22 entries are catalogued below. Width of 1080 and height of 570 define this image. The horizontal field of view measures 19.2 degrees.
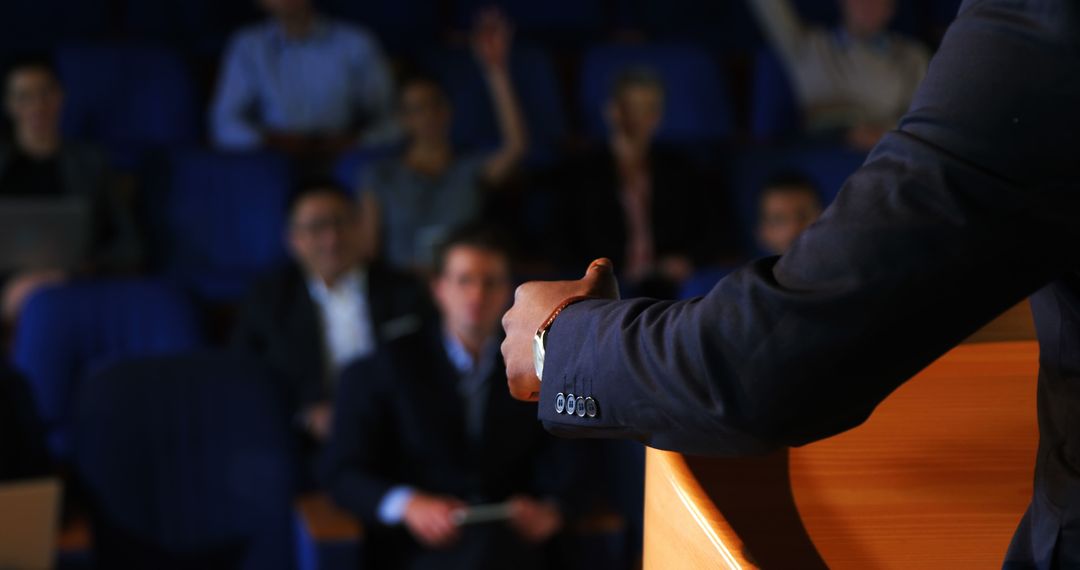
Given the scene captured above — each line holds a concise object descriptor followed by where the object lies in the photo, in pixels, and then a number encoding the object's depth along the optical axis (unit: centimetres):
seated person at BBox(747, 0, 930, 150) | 912
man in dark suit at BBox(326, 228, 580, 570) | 727
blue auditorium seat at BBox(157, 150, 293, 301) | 855
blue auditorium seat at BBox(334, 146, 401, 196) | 862
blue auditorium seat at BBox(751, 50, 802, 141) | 924
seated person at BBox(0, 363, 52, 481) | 726
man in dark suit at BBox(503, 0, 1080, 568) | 240
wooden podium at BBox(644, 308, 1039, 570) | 307
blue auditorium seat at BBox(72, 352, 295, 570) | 735
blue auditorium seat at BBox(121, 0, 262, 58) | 931
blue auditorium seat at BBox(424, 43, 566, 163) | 905
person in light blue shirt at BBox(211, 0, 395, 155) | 893
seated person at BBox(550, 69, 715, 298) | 862
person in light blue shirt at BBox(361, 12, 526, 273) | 848
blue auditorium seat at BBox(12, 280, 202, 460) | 771
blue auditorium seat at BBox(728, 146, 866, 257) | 869
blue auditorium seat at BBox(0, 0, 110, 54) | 919
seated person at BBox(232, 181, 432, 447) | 802
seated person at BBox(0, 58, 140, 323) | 840
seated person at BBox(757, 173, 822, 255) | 808
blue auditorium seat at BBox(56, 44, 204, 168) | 893
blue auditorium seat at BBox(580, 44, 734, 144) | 927
